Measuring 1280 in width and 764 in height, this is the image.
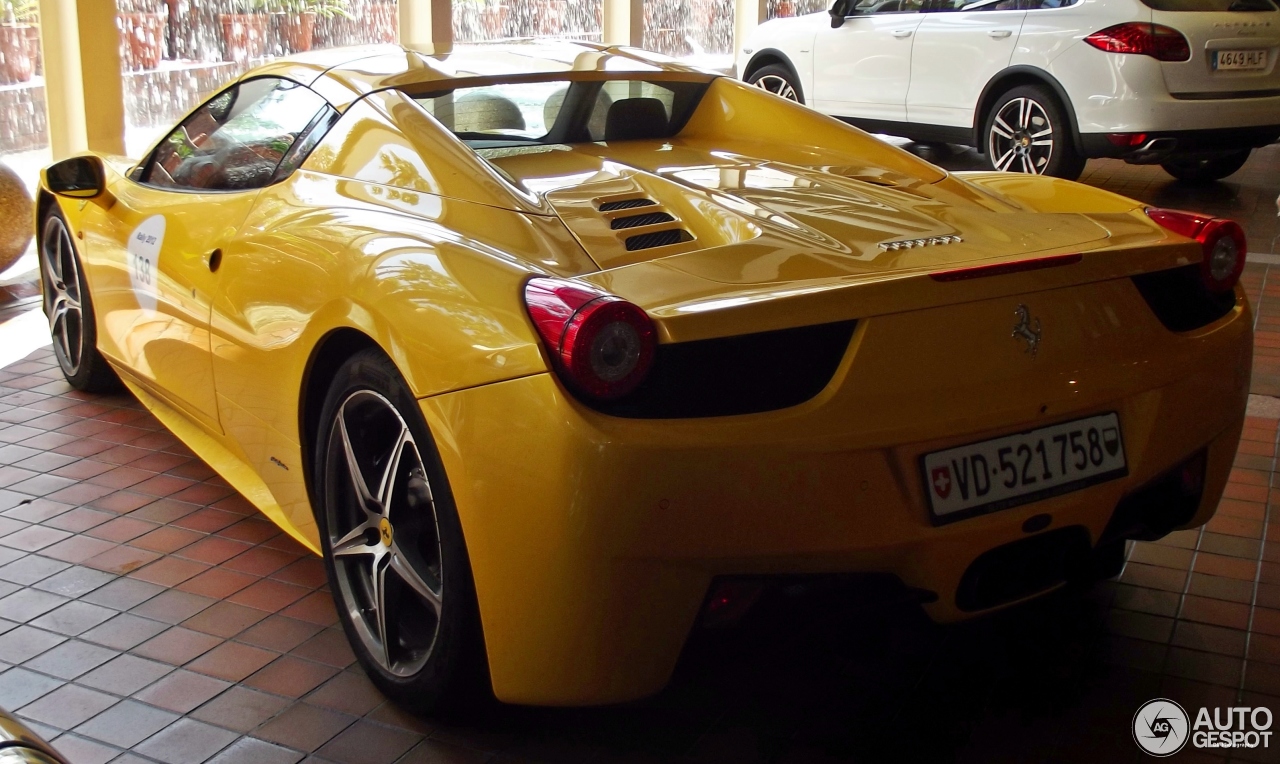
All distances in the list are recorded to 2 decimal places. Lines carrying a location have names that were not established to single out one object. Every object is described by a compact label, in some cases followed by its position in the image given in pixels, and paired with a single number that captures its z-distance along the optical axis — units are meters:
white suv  8.04
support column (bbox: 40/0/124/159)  7.74
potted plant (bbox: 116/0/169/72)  8.20
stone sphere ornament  6.40
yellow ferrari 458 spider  1.98
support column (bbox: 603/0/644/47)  13.27
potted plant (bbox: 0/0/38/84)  7.62
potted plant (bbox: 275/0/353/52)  9.55
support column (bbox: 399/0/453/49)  10.28
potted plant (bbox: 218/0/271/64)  9.11
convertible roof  3.04
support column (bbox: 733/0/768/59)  16.34
